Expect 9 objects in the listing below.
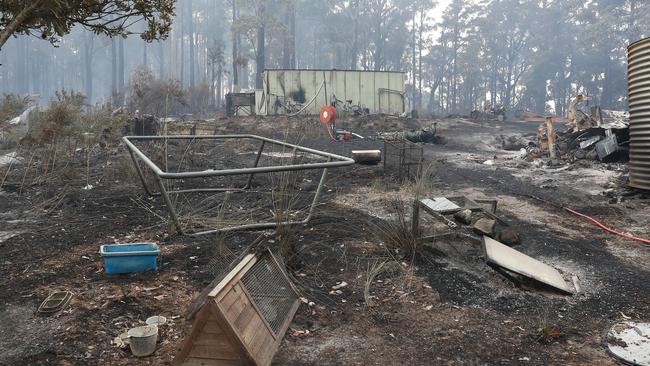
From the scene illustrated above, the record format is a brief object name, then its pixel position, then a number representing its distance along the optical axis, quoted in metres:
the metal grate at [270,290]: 2.93
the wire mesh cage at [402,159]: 8.69
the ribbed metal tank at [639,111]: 7.12
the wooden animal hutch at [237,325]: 2.40
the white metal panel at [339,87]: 25.81
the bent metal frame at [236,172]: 3.76
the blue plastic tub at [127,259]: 3.84
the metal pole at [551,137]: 12.27
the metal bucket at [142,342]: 2.75
